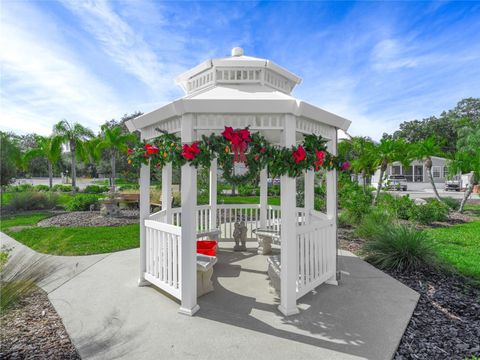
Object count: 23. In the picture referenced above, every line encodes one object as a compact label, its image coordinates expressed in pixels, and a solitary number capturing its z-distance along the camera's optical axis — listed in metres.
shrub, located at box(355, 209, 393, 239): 7.30
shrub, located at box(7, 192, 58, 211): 14.15
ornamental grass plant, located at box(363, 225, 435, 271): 5.45
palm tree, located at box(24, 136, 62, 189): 18.40
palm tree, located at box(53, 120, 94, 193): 18.86
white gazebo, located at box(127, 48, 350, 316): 3.68
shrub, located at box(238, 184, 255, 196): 21.03
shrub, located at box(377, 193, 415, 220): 10.78
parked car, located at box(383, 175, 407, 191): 27.70
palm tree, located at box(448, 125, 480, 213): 13.09
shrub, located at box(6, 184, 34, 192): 21.15
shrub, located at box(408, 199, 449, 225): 10.46
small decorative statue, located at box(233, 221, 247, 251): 6.72
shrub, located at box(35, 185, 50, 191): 22.43
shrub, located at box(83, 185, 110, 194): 22.05
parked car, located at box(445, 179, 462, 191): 28.05
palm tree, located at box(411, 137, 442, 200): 14.39
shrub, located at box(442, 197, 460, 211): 13.99
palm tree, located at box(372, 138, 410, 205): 12.56
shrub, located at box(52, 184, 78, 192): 23.16
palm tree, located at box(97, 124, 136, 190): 19.22
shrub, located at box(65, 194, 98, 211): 13.65
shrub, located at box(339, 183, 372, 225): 9.38
